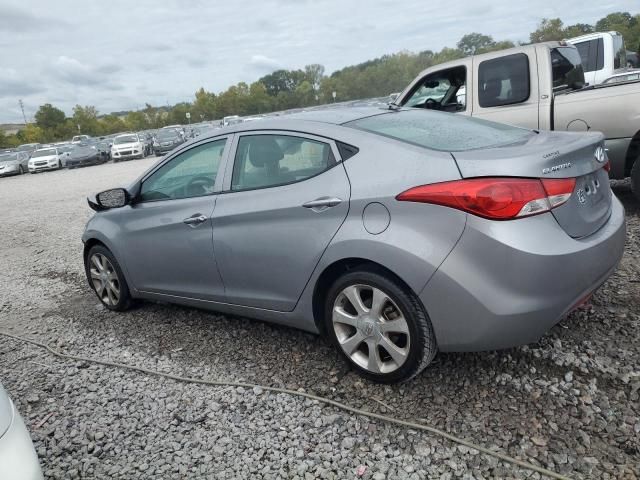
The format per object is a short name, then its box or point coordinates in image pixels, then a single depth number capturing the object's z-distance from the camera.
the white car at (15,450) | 1.68
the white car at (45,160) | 29.70
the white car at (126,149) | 29.27
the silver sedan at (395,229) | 2.44
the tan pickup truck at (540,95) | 5.31
